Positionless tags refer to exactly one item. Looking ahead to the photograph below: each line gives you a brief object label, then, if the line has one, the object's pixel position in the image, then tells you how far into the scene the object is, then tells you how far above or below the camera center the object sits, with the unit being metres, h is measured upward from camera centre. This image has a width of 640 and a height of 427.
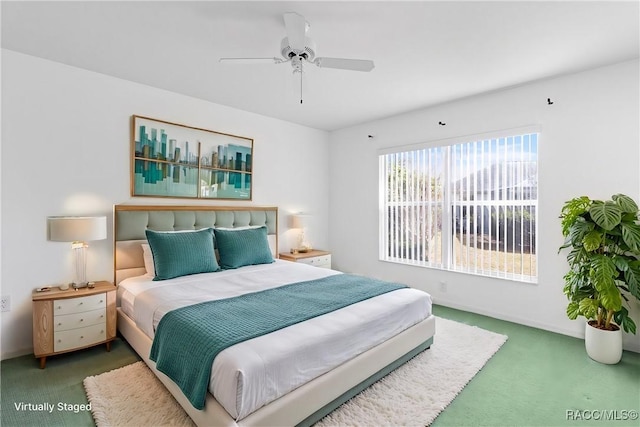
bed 1.60 -0.78
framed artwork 3.43 +0.64
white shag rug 1.92 -1.26
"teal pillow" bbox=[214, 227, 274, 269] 3.54 -0.39
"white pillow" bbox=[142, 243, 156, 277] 3.16 -0.47
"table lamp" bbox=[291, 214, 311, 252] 4.79 -0.19
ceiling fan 2.10 +1.15
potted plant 2.49 -0.44
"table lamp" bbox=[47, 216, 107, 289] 2.61 -0.16
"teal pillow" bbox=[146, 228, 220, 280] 3.02 -0.40
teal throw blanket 1.71 -0.69
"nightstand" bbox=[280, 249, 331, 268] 4.54 -0.65
